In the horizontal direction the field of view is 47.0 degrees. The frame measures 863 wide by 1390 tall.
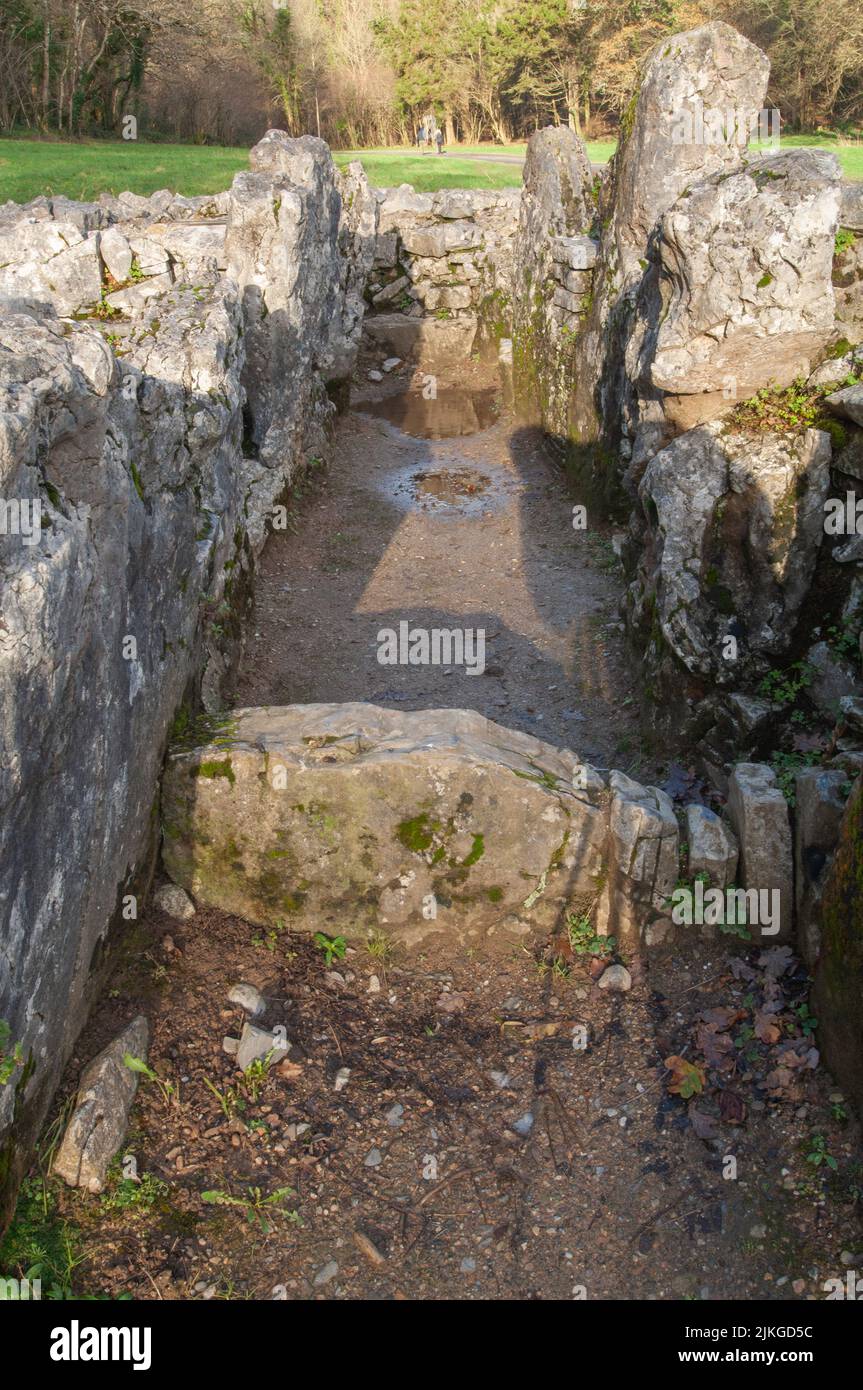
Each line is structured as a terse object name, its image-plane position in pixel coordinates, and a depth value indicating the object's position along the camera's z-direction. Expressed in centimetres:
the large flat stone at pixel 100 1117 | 412
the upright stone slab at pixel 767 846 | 543
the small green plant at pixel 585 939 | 557
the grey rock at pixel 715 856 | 551
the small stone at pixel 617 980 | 536
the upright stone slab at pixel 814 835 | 515
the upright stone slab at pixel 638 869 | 554
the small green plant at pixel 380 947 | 555
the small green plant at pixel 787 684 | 710
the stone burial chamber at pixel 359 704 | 430
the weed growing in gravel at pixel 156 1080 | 456
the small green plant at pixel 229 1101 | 458
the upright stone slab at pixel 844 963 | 435
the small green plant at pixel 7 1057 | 364
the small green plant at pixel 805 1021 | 479
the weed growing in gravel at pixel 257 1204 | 417
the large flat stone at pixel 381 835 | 547
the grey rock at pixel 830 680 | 676
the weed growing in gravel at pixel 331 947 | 549
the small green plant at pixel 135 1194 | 409
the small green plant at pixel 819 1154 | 426
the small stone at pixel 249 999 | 511
